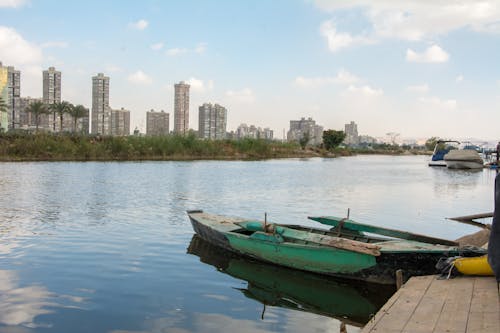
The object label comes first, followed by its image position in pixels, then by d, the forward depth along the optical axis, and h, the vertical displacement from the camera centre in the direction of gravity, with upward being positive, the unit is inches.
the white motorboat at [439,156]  2588.6 +7.0
